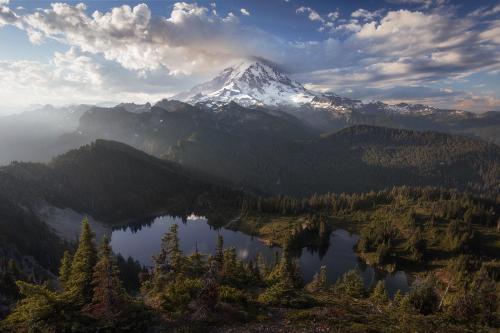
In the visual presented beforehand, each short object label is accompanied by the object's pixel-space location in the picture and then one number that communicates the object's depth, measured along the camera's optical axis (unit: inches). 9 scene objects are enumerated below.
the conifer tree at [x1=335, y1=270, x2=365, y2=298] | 2771.2
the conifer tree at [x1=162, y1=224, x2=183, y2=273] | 2455.7
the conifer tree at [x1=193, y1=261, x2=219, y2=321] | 1460.4
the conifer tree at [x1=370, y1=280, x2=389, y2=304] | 2384.4
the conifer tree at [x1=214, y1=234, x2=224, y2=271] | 2760.8
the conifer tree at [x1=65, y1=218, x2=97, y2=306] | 1578.5
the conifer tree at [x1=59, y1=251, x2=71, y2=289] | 2127.7
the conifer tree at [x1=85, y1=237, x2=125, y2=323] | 1341.0
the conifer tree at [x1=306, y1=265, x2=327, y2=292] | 2803.9
